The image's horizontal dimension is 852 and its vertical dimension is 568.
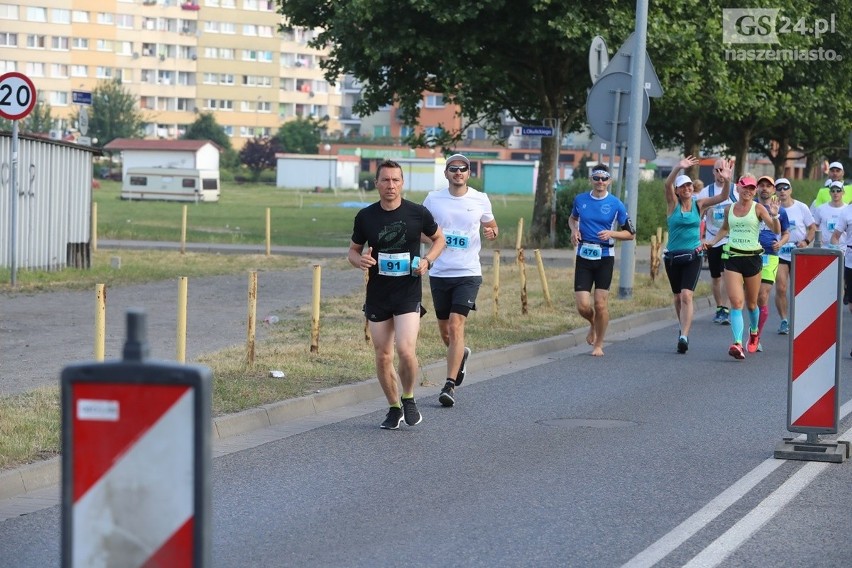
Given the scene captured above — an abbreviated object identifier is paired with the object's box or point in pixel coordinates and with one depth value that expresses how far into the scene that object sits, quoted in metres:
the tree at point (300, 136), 132.50
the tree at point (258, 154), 126.50
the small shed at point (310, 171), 113.62
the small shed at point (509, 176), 116.69
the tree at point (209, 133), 128.38
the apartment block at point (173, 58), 130.00
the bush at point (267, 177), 125.56
